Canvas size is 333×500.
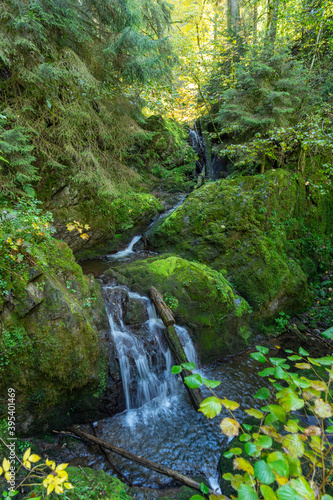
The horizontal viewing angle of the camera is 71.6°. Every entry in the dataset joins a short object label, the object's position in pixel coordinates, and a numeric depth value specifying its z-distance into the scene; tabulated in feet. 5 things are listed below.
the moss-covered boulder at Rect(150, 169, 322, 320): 21.33
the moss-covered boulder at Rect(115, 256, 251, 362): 17.80
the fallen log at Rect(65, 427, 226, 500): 9.84
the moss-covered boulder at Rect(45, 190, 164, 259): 22.07
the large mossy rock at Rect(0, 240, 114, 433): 10.30
